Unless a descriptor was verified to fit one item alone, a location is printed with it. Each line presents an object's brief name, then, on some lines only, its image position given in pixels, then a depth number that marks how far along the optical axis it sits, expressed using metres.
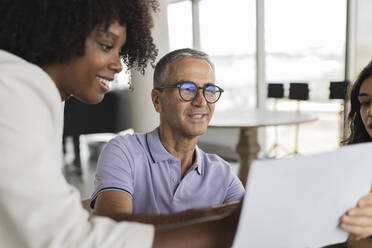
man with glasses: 1.36
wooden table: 3.47
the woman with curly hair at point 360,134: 0.82
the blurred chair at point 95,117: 4.76
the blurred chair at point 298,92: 4.22
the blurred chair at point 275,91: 4.72
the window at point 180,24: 6.65
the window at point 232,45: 5.69
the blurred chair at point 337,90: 2.49
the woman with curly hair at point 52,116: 0.60
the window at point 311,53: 4.79
